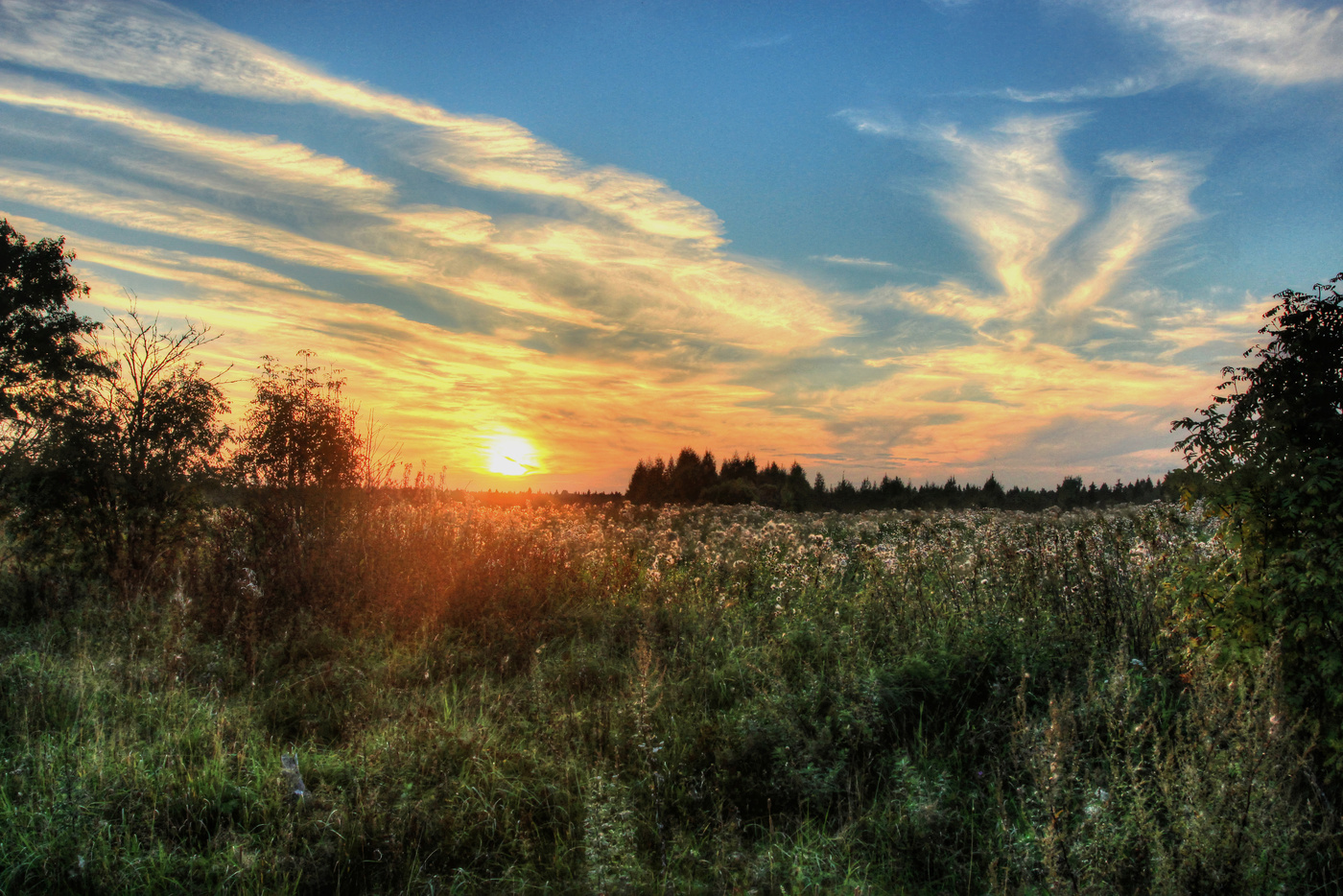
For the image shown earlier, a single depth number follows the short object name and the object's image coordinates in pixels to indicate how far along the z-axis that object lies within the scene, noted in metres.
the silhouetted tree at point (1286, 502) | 3.58
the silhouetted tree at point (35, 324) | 22.17
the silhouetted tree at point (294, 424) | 21.38
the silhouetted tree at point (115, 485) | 9.66
